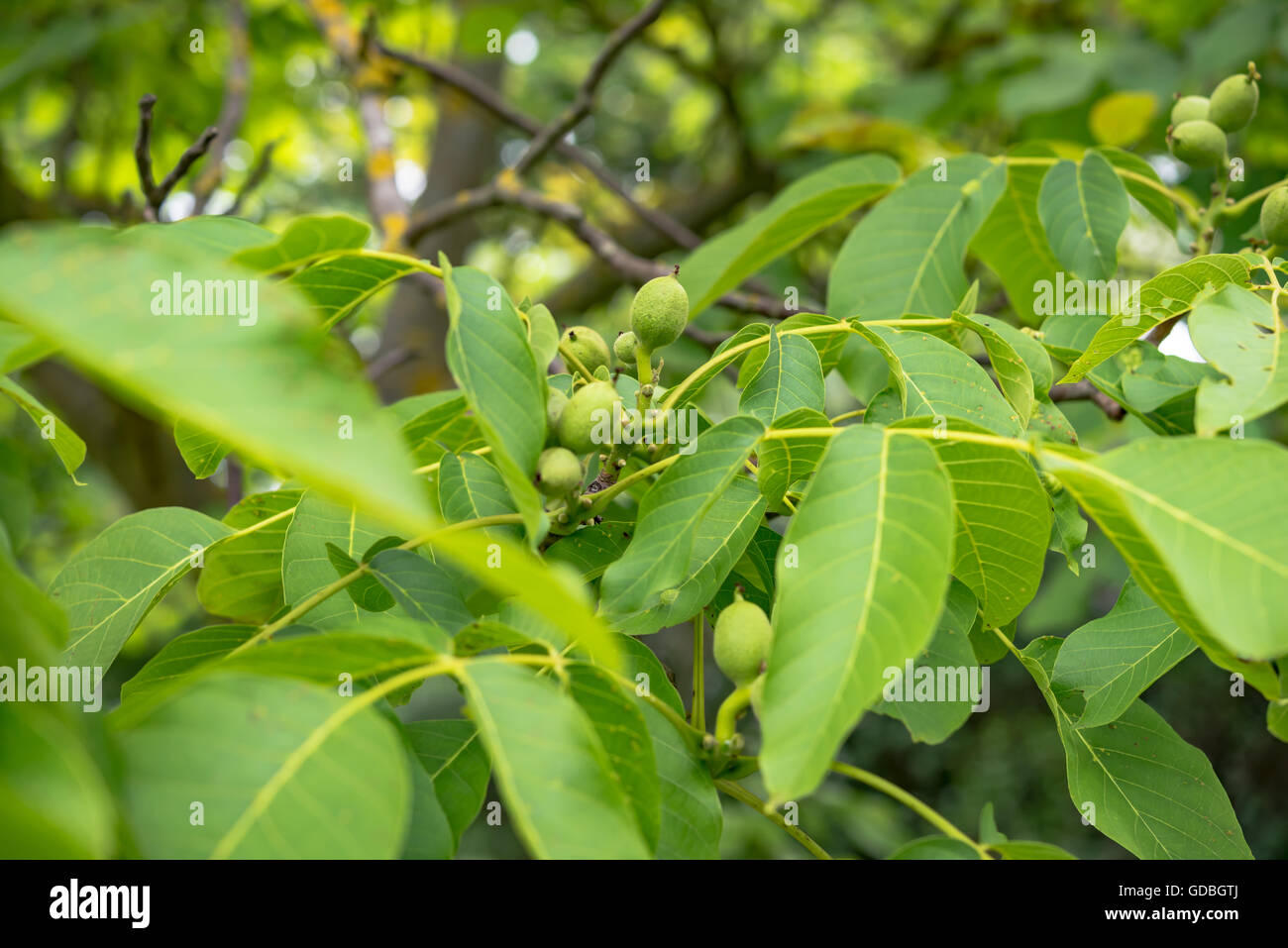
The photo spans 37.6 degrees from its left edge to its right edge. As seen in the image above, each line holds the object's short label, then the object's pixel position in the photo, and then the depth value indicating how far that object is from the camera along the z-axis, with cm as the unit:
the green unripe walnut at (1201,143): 74
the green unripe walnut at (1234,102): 74
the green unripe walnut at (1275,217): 69
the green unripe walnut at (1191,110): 78
